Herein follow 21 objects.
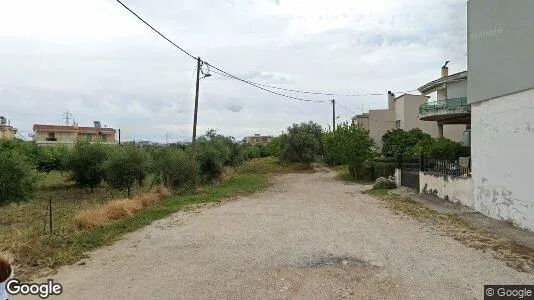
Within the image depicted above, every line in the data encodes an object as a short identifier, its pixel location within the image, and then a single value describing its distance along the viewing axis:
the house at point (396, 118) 39.75
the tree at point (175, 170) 19.27
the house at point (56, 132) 68.25
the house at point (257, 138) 133.25
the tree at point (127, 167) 17.92
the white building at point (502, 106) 9.64
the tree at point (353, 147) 27.75
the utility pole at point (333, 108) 44.52
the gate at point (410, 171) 18.33
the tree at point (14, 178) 13.21
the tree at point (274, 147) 40.77
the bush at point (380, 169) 24.77
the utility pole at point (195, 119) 20.36
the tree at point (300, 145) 37.69
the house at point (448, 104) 23.86
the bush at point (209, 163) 25.20
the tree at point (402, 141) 30.38
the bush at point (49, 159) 29.07
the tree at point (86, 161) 24.50
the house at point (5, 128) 65.59
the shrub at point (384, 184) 20.77
